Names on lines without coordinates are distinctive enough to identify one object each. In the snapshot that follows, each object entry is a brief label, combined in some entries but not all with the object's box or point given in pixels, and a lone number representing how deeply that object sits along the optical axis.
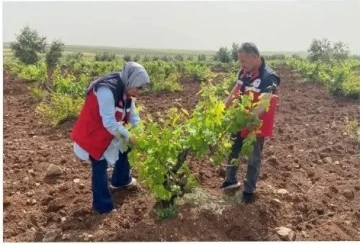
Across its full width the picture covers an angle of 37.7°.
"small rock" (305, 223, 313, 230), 4.51
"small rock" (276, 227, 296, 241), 4.25
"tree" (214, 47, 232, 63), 29.59
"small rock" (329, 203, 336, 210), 4.92
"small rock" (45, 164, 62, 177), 5.80
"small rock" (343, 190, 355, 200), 5.22
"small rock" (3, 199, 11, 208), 5.00
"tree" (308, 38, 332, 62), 30.27
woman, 4.25
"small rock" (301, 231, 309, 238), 4.31
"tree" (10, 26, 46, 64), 24.75
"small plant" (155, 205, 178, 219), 4.23
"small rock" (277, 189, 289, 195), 5.11
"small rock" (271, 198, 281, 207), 4.79
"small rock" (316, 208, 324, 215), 4.81
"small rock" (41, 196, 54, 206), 5.05
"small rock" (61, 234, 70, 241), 4.16
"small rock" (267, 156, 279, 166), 6.27
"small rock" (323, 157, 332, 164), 6.54
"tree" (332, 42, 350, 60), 29.78
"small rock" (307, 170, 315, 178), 5.91
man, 4.44
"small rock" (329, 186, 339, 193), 5.33
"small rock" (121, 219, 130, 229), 4.32
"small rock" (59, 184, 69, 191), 5.33
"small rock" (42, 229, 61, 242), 4.22
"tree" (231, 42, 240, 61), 28.30
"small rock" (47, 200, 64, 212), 4.88
